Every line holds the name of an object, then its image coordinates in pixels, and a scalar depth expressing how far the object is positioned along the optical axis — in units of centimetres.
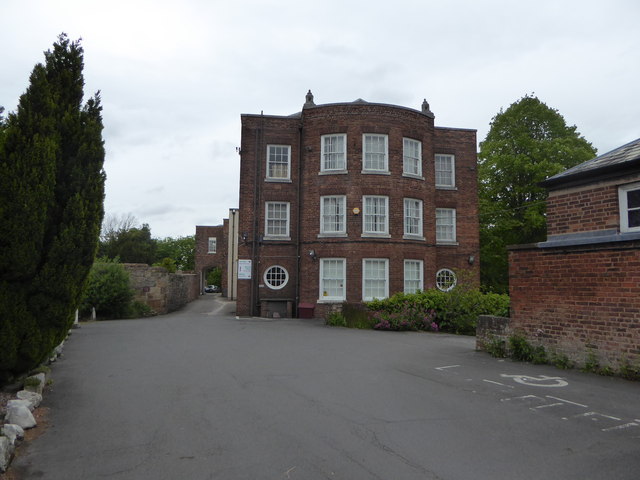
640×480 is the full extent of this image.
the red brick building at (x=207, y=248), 4675
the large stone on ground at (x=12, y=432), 468
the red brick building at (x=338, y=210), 2220
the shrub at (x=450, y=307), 1703
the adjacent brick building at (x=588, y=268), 793
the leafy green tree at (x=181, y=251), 7994
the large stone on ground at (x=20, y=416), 533
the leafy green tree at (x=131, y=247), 4925
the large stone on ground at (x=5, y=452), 413
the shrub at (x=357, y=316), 1807
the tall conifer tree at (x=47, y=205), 614
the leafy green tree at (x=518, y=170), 2827
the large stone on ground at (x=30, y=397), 606
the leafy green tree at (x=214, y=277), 6444
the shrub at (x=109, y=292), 2119
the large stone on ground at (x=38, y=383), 661
